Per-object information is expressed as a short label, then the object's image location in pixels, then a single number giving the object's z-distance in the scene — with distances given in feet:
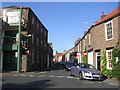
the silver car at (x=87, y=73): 44.88
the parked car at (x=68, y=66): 86.84
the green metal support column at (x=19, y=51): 68.85
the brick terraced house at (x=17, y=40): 74.84
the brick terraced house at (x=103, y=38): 51.59
